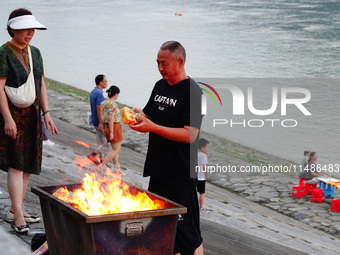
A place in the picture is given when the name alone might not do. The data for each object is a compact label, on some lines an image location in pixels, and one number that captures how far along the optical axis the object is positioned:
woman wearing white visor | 5.51
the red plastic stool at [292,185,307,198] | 12.84
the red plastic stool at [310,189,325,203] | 12.47
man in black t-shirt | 4.91
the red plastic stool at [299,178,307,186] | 12.88
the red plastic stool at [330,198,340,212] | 11.90
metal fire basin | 4.18
